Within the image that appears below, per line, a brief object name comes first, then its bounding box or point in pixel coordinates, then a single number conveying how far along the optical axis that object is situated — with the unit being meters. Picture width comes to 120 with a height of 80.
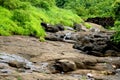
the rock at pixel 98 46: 20.86
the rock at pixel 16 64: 14.60
